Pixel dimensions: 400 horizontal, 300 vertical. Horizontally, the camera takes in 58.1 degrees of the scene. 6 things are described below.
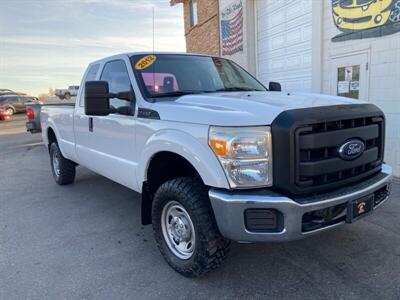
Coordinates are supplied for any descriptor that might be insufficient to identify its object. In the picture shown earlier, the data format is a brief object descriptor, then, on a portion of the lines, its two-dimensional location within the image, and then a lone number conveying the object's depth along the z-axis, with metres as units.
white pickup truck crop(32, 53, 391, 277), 2.54
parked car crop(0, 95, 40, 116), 24.84
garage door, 7.93
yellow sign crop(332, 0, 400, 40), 5.64
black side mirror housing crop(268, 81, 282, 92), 4.64
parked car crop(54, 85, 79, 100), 36.51
